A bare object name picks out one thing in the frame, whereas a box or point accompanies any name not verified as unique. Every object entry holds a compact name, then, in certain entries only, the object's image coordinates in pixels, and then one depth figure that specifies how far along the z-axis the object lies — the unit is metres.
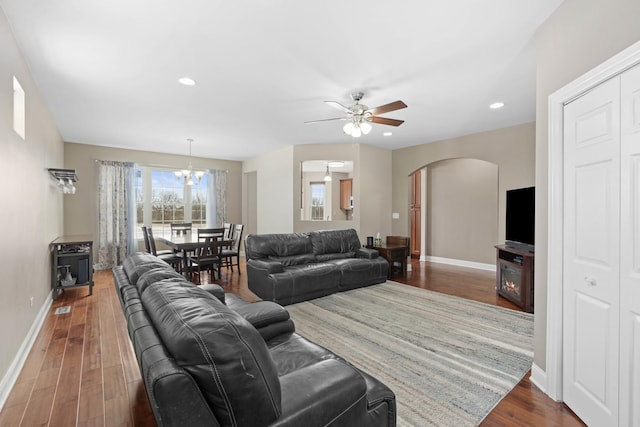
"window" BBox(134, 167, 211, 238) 7.29
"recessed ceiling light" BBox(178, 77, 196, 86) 3.27
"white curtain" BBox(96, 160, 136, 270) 6.62
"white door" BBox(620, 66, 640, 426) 1.53
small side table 5.71
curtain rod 7.11
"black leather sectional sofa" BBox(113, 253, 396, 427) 0.95
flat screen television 4.07
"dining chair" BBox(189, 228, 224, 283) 5.25
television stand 3.90
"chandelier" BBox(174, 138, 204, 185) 6.35
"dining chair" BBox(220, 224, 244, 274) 6.07
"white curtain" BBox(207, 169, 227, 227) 8.09
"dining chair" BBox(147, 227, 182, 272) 5.38
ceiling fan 3.34
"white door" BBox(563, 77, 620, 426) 1.67
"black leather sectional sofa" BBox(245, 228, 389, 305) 4.20
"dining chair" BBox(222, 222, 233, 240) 6.55
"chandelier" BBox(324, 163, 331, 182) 6.60
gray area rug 2.10
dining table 5.00
